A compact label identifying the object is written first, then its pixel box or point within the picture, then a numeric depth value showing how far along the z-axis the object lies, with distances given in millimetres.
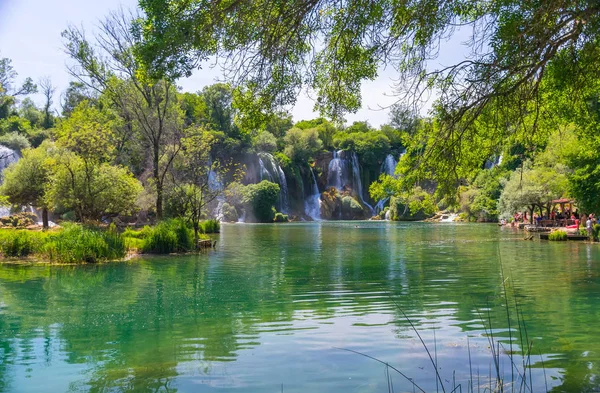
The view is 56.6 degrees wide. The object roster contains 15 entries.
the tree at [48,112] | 78119
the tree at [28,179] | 35562
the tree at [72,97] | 77288
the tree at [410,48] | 7184
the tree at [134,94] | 28422
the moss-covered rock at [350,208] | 81625
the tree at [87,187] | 28844
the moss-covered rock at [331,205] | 80312
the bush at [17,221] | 35938
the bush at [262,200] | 69500
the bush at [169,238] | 25172
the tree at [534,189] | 40625
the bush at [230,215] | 67181
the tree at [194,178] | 28859
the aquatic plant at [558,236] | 33469
